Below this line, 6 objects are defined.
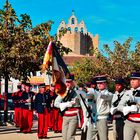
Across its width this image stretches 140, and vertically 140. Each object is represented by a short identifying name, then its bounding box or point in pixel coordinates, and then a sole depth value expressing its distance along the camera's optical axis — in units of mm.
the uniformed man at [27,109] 17969
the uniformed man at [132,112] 9469
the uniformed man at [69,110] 11188
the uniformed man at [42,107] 17172
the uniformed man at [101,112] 10523
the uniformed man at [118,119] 12625
